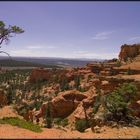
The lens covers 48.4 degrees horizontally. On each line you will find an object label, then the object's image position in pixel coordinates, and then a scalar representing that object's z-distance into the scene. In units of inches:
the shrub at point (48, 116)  773.1
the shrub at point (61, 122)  885.0
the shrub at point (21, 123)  421.9
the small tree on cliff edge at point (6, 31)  543.3
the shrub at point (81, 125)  661.6
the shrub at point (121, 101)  542.3
